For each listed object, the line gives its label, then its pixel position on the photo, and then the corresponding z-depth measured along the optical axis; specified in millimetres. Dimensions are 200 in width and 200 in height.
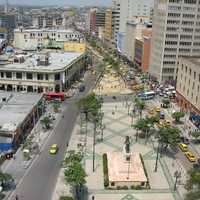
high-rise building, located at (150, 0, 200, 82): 119226
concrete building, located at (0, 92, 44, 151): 65315
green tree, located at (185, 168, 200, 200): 46512
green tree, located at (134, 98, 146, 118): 87040
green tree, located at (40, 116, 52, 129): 75730
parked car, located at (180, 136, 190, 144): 73095
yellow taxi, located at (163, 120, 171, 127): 80489
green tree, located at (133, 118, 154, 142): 71583
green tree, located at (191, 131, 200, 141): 72356
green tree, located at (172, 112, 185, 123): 84165
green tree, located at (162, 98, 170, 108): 98849
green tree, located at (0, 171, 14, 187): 49717
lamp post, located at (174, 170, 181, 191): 54703
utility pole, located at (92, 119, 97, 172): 59806
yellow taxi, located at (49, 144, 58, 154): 65127
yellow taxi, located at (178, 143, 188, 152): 68468
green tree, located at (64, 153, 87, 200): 48303
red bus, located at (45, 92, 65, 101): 101224
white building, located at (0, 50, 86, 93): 105560
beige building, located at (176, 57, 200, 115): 88406
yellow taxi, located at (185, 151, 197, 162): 64373
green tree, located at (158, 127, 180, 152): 63619
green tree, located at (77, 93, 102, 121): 79358
